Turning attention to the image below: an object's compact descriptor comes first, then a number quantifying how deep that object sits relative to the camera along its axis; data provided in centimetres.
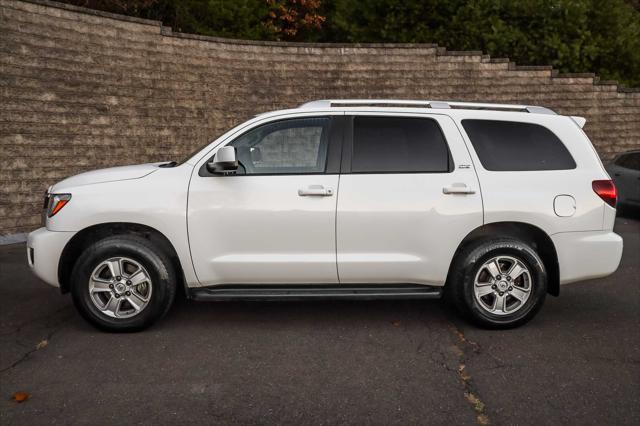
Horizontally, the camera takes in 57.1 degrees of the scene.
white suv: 479
